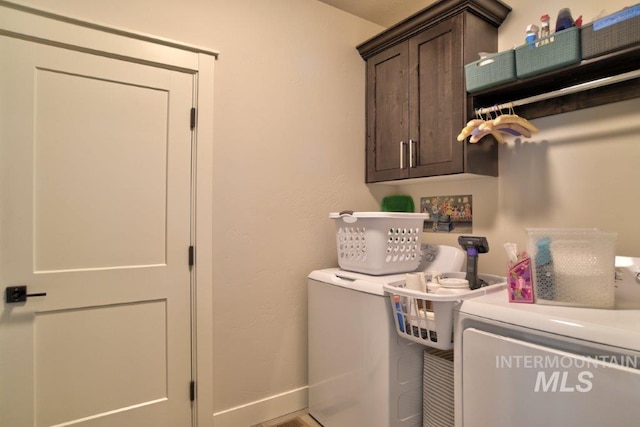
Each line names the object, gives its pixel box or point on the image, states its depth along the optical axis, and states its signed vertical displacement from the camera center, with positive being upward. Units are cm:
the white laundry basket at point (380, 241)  181 -13
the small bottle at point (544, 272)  121 -20
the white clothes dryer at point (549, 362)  91 -44
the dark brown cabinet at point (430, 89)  186 +79
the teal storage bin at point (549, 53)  142 +72
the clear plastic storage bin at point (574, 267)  114 -17
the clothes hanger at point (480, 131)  167 +43
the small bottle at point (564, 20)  145 +84
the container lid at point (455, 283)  148 -29
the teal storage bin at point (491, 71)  162 +72
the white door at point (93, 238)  149 -10
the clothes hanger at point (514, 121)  165 +47
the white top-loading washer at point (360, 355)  156 -69
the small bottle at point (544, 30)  150 +87
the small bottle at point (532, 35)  154 +83
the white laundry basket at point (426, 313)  133 -39
